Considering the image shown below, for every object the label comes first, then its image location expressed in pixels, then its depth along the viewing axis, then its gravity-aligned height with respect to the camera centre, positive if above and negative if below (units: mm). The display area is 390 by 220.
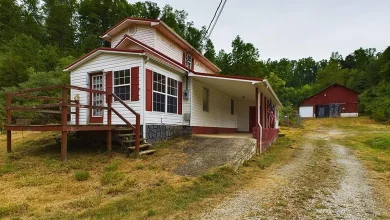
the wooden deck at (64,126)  6746 -359
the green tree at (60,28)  35725 +12296
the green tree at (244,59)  33250 +7437
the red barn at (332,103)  40244 +1642
